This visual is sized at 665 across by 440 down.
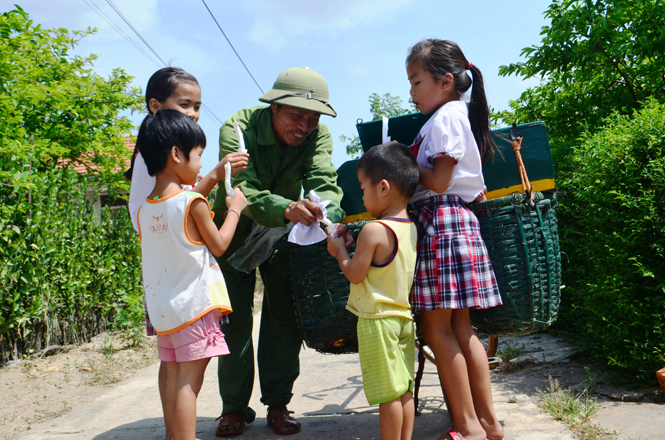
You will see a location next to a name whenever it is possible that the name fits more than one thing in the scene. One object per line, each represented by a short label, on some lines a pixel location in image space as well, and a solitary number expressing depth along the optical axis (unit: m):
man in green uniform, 2.63
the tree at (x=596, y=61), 4.41
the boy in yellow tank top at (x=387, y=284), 2.03
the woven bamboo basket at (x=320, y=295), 2.29
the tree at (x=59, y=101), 4.93
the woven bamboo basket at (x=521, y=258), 2.21
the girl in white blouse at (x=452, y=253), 2.12
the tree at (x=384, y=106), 8.45
